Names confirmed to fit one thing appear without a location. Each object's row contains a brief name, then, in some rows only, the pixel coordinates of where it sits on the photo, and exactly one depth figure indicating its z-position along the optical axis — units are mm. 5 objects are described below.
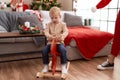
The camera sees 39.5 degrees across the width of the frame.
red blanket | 2678
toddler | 2010
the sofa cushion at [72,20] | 3711
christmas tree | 4770
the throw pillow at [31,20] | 3061
